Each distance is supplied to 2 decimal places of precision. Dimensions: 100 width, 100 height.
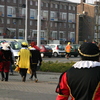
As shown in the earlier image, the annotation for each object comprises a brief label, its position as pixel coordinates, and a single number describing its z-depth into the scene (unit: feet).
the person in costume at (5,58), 38.67
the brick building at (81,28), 297.55
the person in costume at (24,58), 37.63
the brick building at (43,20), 247.91
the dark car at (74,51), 115.42
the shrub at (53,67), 52.54
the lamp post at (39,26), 70.69
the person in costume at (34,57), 38.65
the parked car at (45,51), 106.42
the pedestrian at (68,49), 93.91
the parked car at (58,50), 114.01
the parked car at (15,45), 89.90
